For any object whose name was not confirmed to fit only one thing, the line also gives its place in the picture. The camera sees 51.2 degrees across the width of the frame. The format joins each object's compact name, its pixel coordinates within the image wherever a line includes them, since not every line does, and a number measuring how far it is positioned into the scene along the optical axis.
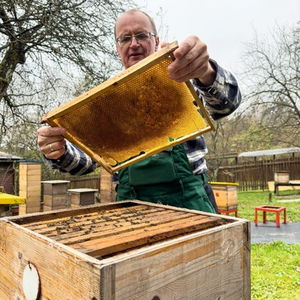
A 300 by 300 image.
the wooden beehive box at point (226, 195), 8.92
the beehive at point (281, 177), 14.83
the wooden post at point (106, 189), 5.39
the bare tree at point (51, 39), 5.89
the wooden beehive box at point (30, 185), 4.94
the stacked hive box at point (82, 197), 5.24
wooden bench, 14.38
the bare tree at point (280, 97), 15.44
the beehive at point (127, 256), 0.82
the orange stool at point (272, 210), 8.32
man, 1.52
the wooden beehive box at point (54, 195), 5.19
